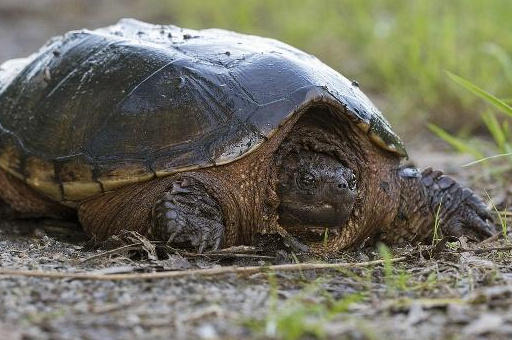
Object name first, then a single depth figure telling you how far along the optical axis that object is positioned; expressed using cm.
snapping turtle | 607
